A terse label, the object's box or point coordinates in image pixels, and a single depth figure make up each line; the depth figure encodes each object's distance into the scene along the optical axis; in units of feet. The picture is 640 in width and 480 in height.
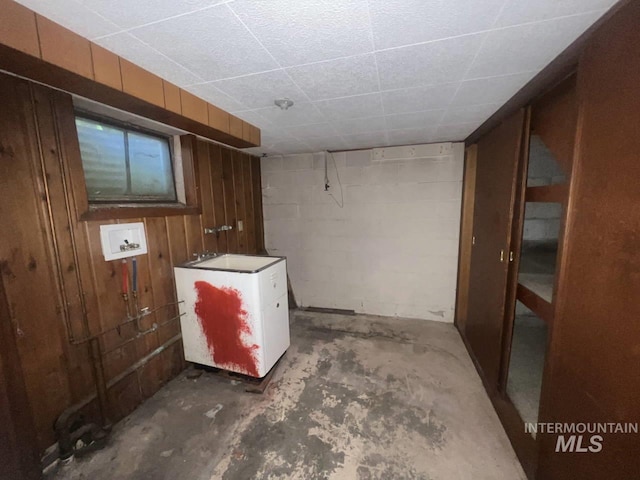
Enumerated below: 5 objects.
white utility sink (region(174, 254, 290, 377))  6.48
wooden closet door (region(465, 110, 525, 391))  5.61
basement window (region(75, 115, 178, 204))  5.61
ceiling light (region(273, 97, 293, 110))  5.54
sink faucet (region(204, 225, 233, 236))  8.38
